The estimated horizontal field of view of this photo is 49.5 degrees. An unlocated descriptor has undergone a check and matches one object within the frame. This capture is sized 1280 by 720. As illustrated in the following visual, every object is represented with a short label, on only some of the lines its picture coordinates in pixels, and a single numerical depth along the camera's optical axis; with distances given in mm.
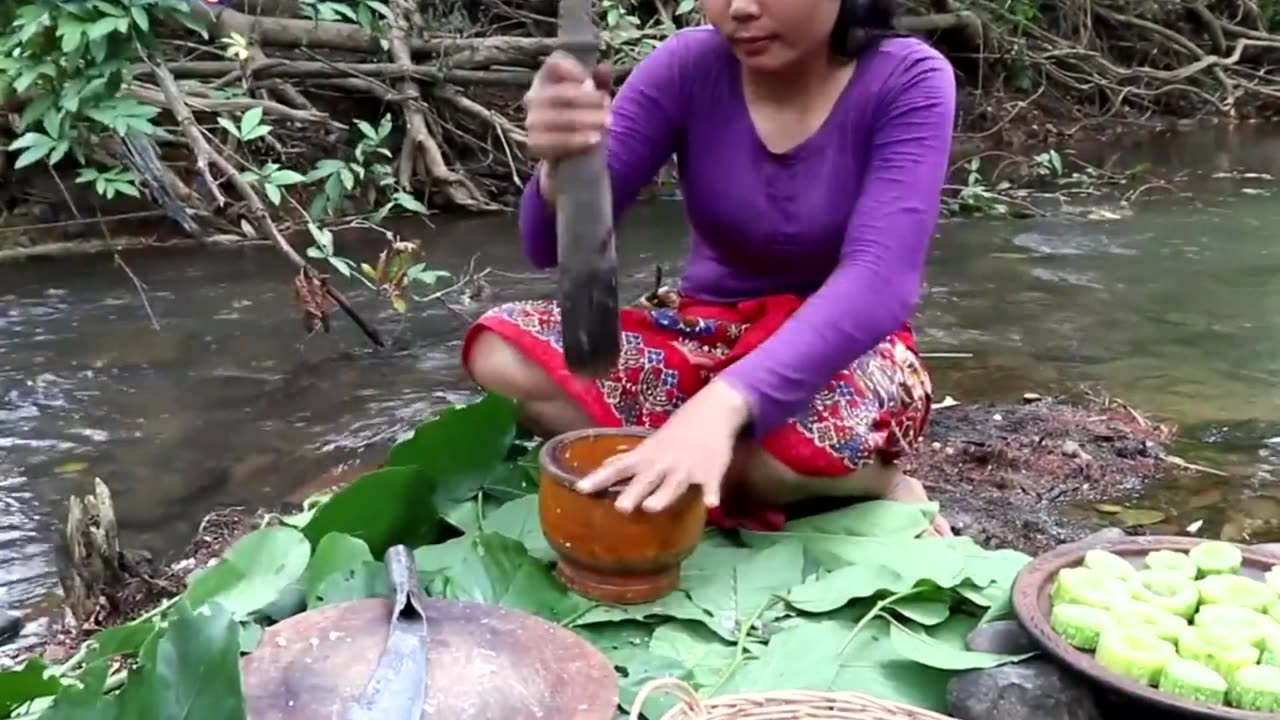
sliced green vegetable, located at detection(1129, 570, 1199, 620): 1366
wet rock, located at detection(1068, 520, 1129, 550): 1516
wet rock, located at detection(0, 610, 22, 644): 1802
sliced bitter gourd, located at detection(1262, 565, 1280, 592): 1407
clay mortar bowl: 1386
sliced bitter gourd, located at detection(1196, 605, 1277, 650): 1291
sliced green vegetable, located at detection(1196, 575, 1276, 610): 1380
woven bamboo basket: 1222
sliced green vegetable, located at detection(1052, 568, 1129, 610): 1339
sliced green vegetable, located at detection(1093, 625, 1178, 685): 1238
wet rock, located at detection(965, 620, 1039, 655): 1370
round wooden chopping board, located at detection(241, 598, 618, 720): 1097
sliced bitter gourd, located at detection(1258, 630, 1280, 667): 1267
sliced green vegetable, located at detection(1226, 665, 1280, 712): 1198
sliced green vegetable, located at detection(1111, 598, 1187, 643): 1303
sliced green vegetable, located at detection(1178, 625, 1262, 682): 1242
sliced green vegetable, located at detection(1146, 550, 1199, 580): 1444
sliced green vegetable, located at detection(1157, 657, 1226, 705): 1203
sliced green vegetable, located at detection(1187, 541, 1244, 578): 1454
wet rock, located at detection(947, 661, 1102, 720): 1268
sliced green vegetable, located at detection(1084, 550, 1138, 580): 1419
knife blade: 1083
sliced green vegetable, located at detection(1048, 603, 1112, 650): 1289
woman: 1553
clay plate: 1186
